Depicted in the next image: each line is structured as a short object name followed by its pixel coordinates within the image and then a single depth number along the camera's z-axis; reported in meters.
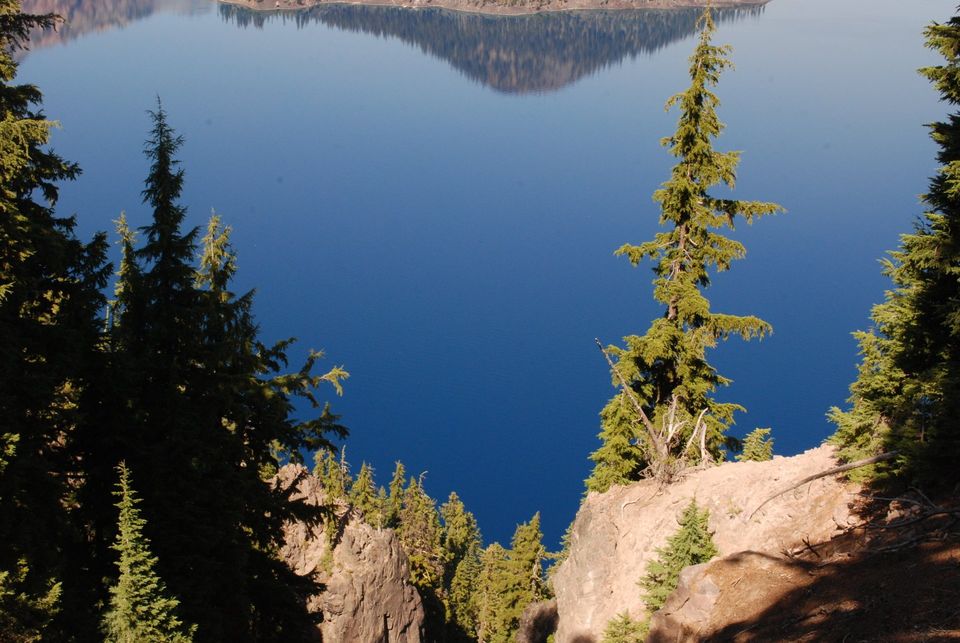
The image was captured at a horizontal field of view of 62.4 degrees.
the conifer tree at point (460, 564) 48.69
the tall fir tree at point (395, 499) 53.81
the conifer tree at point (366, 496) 47.19
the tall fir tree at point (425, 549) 42.34
